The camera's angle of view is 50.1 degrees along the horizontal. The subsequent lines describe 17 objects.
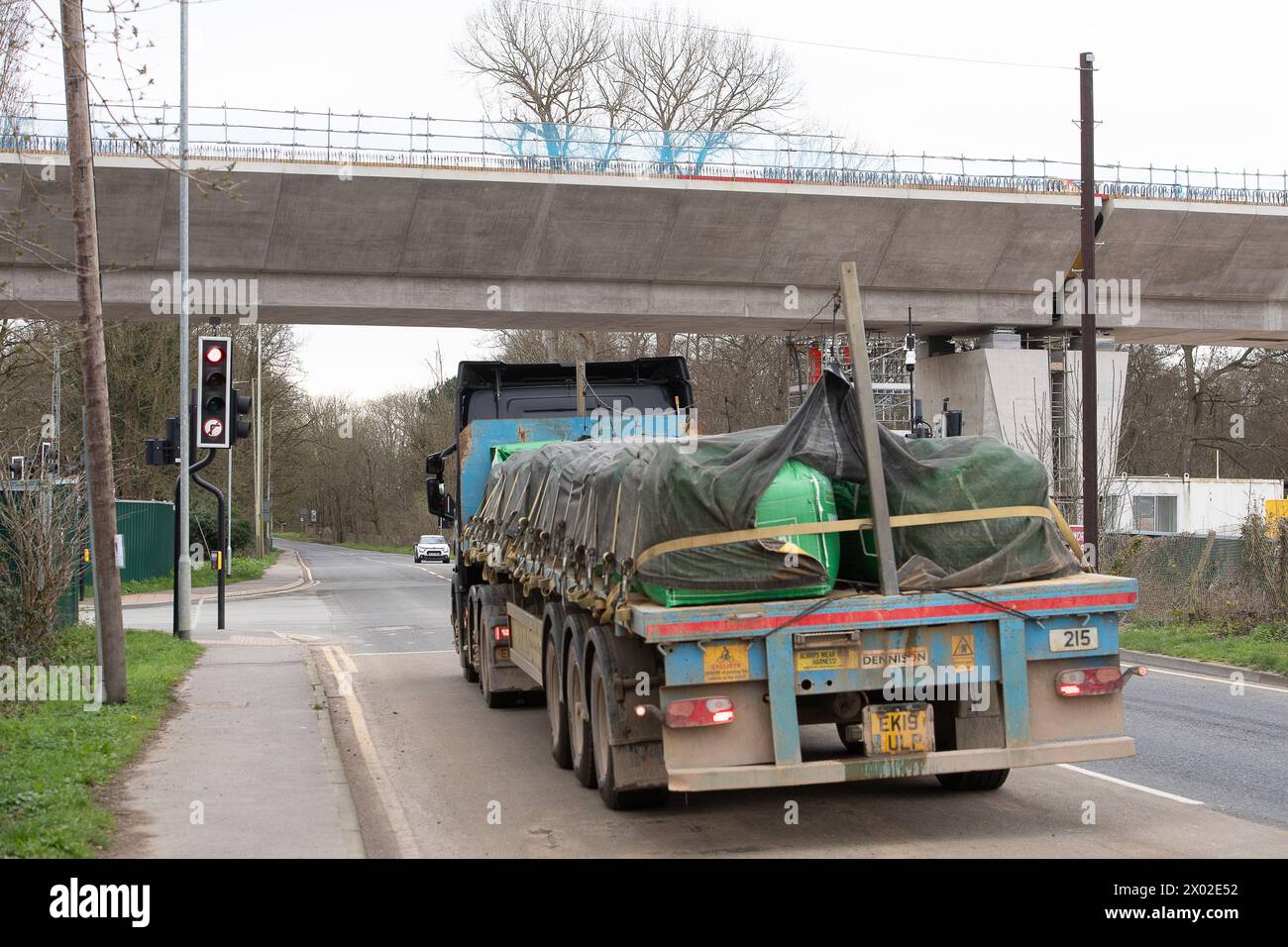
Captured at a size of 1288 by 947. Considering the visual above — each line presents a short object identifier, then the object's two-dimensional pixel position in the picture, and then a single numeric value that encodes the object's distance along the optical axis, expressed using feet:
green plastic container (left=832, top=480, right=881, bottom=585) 26.81
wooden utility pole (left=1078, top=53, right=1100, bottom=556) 74.74
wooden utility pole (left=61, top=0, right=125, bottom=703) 38.70
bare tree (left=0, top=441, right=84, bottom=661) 48.70
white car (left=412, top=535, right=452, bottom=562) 210.59
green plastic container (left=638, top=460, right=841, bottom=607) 24.86
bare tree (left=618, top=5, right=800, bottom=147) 167.73
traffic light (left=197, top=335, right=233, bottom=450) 60.54
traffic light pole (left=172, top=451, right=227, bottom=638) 63.78
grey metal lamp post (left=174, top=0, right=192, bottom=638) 66.18
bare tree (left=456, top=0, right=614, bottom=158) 168.66
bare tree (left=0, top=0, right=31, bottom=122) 31.63
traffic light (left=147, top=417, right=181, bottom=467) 64.18
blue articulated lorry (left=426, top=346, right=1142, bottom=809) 24.22
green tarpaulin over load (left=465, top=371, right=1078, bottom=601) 24.93
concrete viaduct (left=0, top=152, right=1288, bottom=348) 97.91
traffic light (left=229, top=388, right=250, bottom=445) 61.72
